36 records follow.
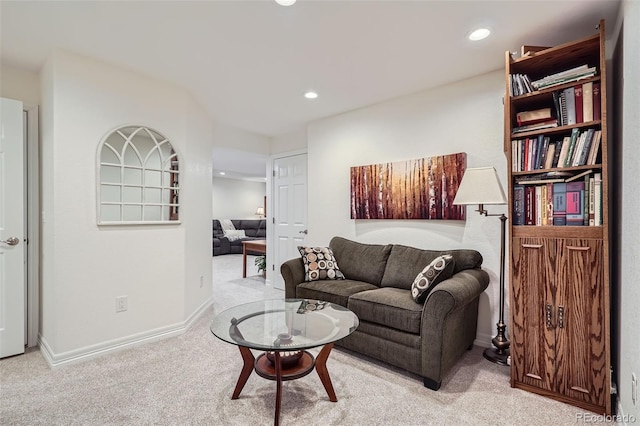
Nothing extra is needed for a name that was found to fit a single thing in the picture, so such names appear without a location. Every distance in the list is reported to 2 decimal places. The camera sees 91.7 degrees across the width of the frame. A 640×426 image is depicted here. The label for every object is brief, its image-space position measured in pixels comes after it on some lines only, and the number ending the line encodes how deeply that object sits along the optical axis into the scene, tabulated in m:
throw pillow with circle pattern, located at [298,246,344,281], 2.91
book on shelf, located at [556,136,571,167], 1.87
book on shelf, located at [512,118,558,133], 1.96
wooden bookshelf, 1.71
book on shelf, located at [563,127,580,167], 1.85
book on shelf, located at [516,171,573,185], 1.90
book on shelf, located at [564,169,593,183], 1.80
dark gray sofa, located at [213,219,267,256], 8.22
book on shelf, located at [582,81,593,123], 1.81
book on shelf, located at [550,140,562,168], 1.90
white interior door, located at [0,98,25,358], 2.35
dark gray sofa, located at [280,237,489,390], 1.93
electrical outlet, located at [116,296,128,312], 2.52
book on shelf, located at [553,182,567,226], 1.87
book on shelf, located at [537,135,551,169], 1.95
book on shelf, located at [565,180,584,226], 1.81
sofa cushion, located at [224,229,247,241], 8.52
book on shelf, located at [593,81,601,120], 1.78
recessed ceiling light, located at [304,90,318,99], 3.03
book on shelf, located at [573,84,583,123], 1.84
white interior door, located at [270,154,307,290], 4.32
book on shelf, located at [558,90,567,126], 1.90
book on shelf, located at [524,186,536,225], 1.96
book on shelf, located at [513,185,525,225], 2.00
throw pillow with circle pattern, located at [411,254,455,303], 2.12
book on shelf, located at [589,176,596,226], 1.76
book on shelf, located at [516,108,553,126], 1.99
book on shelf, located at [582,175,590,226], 1.79
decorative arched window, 2.50
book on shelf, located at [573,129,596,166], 1.79
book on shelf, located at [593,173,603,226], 1.73
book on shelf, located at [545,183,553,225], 1.91
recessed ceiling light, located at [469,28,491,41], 2.01
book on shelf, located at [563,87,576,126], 1.87
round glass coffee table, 1.61
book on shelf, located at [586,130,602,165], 1.75
